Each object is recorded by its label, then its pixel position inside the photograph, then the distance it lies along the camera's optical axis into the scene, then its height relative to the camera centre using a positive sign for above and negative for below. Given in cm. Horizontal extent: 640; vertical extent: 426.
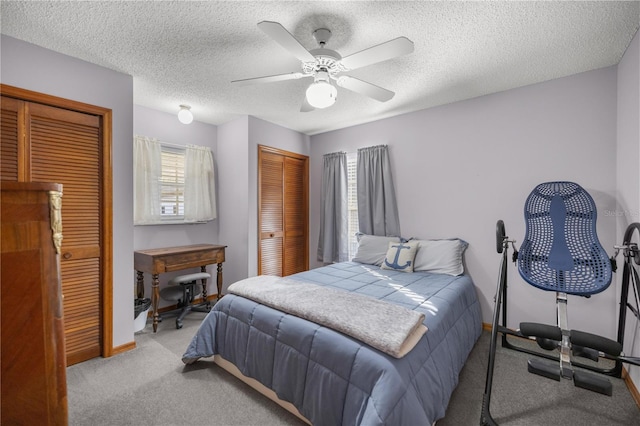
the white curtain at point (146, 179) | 337 +40
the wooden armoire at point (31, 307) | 75 -27
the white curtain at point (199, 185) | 387 +36
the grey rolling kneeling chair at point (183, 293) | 328 -97
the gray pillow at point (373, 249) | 356 -50
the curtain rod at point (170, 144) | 352 +89
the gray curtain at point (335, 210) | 433 +1
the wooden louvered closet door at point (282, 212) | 410 -2
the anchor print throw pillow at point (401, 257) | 317 -53
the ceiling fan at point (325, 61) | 165 +101
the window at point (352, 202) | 431 +13
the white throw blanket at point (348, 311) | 154 -65
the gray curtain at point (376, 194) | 378 +22
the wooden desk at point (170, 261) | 307 -58
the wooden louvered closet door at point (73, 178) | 215 +28
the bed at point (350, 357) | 141 -91
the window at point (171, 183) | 341 +38
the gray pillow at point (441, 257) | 306 -52
